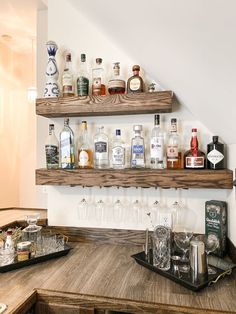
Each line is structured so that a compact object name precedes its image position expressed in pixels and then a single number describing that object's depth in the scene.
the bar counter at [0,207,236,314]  0.89
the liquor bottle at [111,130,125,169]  1.39
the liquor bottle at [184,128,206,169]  1.31
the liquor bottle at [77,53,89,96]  1.43
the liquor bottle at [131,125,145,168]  1.40
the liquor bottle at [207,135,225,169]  1.29
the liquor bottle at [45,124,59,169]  1.47
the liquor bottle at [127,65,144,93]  1.35
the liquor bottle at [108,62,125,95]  1.38
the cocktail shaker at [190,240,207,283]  1.01
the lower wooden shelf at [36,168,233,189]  1.24
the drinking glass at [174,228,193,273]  1.23
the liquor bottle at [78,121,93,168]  1.44
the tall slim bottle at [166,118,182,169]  1.36
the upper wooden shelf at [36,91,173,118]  1.26
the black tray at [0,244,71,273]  1.13
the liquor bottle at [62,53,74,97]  1.46
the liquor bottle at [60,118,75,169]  1.44
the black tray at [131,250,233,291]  0.97
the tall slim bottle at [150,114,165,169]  1.36
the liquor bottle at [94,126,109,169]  1.42
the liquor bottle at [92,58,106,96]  1.42
